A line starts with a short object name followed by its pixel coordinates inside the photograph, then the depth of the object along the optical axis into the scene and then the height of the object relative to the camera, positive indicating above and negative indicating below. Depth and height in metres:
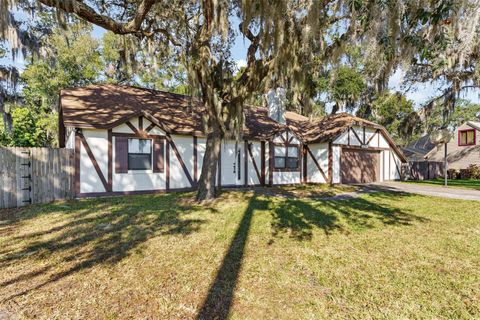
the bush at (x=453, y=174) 24.14 -1.69
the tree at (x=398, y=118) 16.75 +4.47
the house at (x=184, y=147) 9.96 +0.56
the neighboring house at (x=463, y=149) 24.72 +0.66
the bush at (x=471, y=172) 23.11 -1.49
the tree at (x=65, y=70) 18.23 +6.52
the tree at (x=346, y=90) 23.95 +6.47
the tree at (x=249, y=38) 4.82 +3.03
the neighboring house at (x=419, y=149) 29.25 +0.87
